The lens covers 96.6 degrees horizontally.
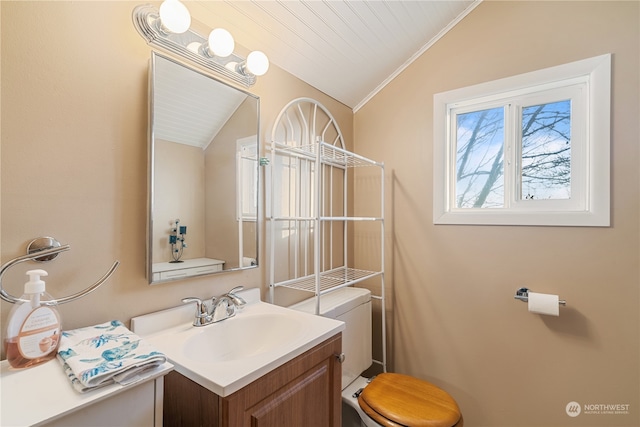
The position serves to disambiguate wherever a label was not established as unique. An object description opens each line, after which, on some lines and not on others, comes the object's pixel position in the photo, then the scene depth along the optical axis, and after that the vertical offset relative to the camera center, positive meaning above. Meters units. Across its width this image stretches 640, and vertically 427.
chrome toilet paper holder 1.46 -0.42
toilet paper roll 1.36 -0.43
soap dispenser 0.67 -0.28
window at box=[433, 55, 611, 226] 1.35 +0.36
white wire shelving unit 1.50 +0.04
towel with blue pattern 0.60 -0.34
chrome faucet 1.07 -0.38
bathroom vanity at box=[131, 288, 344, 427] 0.73 -0.47
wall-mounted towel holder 0.72 -0.11
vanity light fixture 0.95 +0.65
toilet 1.28 -0.90
